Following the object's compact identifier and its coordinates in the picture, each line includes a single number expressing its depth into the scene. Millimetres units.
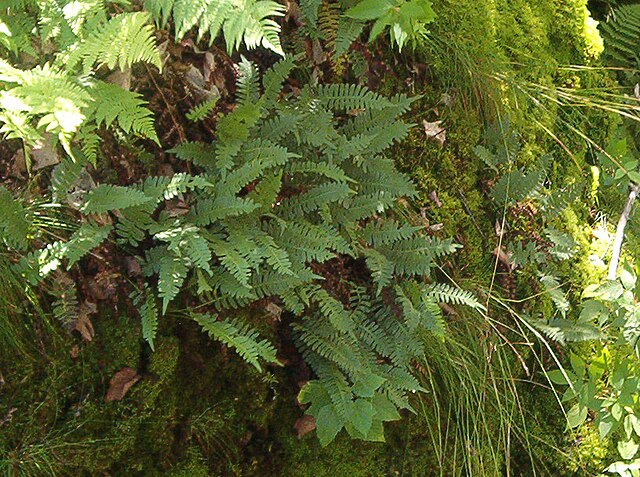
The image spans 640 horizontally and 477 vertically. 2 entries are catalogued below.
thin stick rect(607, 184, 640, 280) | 3395
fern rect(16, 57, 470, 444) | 2156
